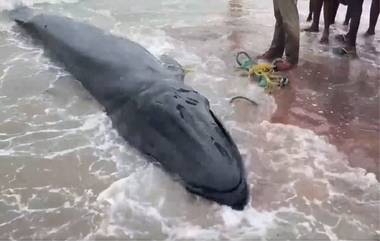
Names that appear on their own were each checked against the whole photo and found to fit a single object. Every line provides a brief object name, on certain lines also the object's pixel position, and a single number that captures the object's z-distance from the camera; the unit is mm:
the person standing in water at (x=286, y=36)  7105
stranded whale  4465
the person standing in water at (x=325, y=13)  8172
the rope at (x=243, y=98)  6343
